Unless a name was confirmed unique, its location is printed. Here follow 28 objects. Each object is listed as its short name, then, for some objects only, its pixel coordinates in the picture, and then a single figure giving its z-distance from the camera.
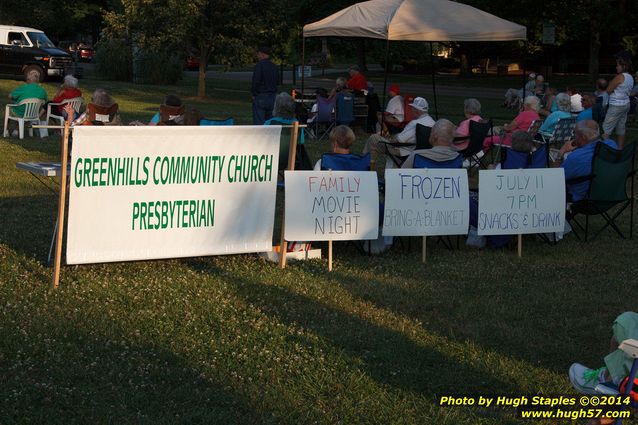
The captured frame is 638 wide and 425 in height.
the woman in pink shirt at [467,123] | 13.59
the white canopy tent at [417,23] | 15.67
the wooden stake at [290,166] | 8.55
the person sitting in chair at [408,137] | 12.02
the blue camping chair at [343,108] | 19.17
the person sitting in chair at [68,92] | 18.03
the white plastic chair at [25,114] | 17.80
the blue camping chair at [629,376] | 4.24
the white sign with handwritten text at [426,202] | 9.06
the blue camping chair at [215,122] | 11.07
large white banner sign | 7.58
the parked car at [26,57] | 35.41
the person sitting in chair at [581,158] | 10.21
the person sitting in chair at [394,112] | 17.27
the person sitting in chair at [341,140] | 9.38
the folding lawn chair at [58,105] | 17.84
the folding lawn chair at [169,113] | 11.88
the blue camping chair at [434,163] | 9.55
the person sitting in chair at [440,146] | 9.66
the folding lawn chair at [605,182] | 10.13
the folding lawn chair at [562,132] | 14.67
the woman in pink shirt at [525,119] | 14.62
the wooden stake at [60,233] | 7.45
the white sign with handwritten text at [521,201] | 9.39
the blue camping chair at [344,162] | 9.19
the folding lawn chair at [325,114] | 19.05
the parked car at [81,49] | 60.28
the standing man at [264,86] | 18.41
